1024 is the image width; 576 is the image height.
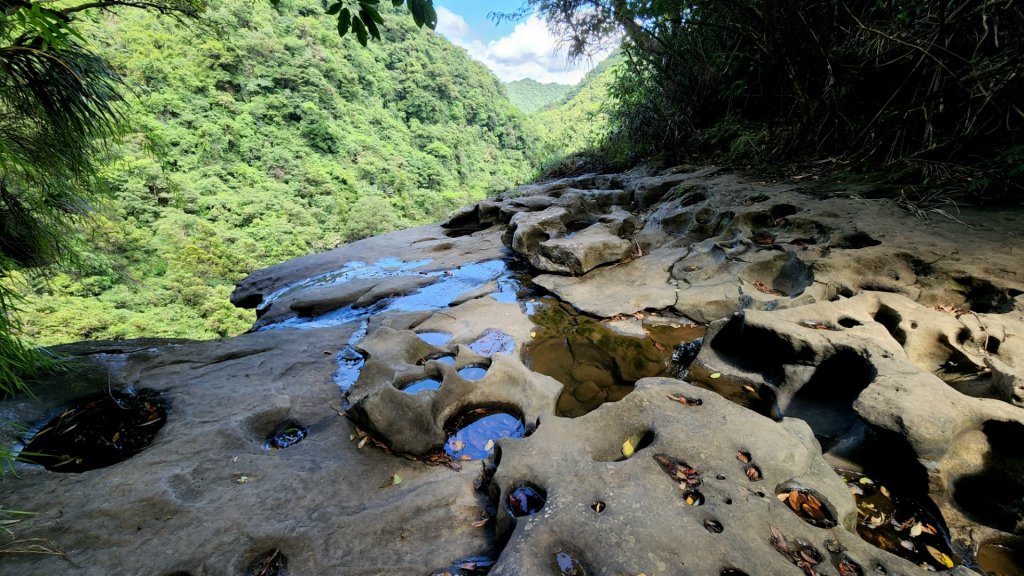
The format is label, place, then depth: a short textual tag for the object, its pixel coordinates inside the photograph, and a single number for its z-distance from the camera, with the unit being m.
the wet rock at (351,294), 6.24
